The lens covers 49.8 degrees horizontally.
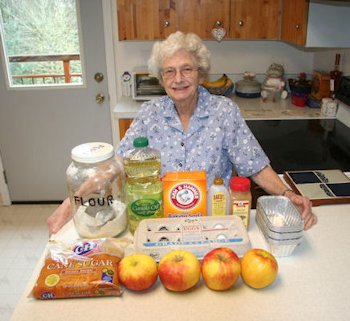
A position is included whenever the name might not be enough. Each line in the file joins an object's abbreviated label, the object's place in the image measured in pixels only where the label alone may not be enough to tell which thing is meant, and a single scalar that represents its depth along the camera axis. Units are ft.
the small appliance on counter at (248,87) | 9.71
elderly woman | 5.07
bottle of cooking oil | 3.62
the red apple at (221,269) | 2.90
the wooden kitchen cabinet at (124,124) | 8.55
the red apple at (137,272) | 2.94
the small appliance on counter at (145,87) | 8.82
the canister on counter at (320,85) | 8.73
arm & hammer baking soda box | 3.54
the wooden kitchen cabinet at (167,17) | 8.24
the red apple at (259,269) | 2.95
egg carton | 3.20
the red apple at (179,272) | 2.89
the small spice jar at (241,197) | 3.55
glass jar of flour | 3.57
